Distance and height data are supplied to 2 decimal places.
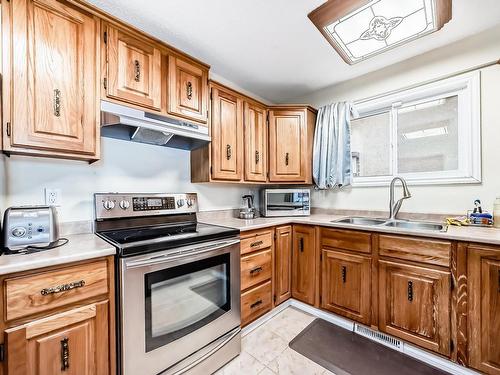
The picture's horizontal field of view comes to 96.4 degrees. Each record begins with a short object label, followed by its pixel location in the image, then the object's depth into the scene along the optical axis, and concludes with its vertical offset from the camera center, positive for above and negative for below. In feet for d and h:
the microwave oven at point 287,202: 8.28 -0.57
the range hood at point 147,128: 4.59 +1.37
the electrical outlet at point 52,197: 4.68 -0.18
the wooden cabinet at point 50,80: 3.61 +1.92
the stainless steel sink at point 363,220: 7.23 -1.15
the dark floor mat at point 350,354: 4.85 -4.00
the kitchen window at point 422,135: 6.11 +1.61
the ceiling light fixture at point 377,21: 4.79 +3.86
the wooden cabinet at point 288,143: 8.38 +1.64
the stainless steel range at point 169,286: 3.75 -1.94
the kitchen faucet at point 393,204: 6.74 -0.56
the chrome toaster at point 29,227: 3.56 -0.64
